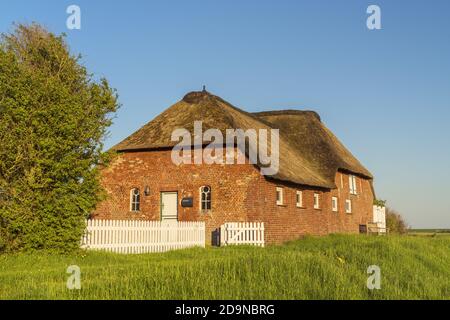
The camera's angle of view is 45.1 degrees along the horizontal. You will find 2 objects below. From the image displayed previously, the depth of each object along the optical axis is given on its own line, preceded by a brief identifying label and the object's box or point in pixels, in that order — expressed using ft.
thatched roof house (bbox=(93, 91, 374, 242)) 77.36
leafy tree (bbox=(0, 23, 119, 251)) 48.73
